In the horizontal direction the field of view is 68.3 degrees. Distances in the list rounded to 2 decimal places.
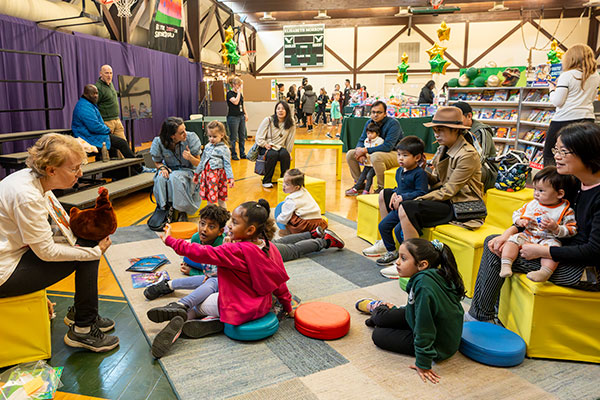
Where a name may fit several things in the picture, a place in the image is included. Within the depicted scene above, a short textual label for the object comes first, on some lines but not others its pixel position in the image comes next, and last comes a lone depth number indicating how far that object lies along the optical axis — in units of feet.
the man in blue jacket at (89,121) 18.86
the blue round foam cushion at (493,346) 7.03
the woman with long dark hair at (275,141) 20.84
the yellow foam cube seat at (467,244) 9.60
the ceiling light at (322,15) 58.78
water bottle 19.13
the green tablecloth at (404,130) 27.48
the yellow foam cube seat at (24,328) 6.87
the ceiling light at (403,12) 61.02
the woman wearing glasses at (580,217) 6.85
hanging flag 35.73
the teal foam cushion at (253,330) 7.77
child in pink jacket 7.55
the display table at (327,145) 22.85
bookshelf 23.15
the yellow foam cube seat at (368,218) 13.15
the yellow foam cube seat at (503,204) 12.35
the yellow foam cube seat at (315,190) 15.84
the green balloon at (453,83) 27.22
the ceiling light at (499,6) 54.74
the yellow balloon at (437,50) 32.86
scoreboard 55.16
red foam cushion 7.90
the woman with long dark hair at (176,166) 14.93
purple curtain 21.44
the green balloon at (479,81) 25.68
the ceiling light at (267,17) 54.75
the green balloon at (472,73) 26.43
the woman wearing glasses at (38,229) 6.47
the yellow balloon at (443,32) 33.73
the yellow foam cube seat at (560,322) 7.15
